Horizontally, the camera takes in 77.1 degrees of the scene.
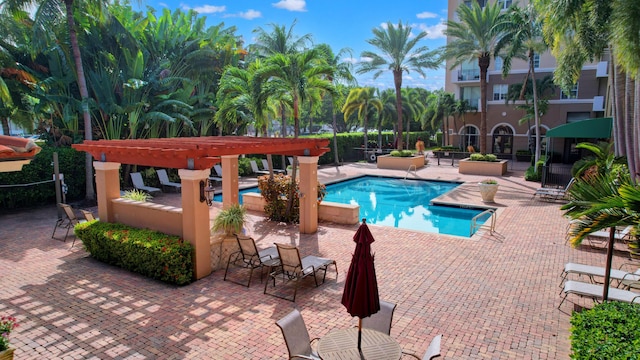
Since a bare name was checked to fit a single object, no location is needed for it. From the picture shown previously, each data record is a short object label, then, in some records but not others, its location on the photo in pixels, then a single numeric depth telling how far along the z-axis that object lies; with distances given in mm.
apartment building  30969
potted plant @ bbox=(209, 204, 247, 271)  9094
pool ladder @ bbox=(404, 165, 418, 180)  24516
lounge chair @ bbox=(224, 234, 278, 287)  8375
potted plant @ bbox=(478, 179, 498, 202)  16547
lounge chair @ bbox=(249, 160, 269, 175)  23875
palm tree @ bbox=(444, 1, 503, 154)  25917
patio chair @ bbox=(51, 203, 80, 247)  11383
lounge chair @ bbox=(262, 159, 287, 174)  24089
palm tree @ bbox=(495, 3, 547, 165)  22266
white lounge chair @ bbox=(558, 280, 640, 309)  6508
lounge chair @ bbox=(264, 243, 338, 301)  7824
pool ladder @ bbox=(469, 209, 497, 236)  11983
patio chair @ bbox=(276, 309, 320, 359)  4945
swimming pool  14922
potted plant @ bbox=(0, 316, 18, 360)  4473
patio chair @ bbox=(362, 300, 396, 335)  5430
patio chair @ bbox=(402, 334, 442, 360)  4430
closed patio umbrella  4520
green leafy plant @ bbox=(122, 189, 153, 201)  10766
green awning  18938
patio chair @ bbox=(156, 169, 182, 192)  18933
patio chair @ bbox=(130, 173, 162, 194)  17750
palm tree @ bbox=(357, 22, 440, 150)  29297
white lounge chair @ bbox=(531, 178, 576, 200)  16427
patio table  4574
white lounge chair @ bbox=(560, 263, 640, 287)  7246
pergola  8312
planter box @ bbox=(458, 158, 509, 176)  24658
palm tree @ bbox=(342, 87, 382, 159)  32688
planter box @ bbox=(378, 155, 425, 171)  27688
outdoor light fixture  8383
